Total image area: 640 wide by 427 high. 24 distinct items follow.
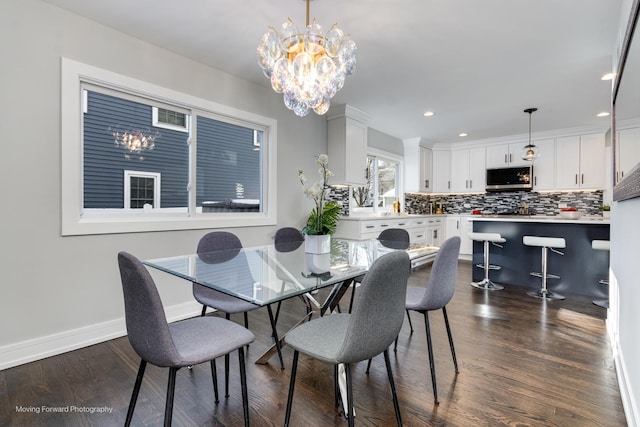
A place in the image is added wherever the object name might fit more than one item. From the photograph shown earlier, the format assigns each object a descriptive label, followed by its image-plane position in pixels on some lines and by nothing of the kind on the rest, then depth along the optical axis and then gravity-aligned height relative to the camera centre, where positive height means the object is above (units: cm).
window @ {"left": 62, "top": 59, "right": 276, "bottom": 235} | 237 +49
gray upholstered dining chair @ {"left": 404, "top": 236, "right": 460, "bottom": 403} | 174 -42
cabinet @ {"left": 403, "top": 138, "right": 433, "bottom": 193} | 621 +96
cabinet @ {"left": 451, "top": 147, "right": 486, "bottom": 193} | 637 +92
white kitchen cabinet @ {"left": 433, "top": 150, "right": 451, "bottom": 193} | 672 +91
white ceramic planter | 225 -24
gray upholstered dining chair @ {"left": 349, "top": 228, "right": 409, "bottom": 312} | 281 -27
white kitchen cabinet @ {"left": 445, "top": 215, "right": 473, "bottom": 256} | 634 -35
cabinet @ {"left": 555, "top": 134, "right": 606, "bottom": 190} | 525 +93
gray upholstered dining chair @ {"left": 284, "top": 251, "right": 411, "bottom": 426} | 115 -46
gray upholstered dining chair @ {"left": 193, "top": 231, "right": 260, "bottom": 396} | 198 -33
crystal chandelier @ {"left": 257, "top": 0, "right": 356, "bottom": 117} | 193 +99
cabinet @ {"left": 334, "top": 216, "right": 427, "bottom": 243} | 442 -23
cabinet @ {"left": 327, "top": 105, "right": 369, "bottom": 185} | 430 +100
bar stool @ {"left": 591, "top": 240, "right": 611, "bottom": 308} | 336 -40
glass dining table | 137 -34
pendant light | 459 +93
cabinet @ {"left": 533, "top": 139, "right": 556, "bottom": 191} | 567 +89
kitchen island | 367 -57
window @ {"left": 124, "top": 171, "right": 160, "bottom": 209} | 273 +18
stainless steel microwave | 579 +67
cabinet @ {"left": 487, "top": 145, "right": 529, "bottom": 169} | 594 +116
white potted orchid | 213 -15
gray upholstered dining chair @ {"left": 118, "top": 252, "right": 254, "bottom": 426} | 112 -51
